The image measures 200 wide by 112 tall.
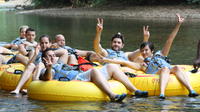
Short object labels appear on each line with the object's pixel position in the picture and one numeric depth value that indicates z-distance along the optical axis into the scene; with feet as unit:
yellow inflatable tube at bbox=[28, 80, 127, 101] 45.66
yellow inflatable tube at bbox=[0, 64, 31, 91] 52.19
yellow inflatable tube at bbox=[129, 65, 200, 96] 49.22
